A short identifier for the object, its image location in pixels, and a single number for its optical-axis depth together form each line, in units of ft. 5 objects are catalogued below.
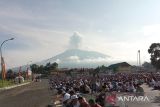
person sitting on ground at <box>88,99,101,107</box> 15.35
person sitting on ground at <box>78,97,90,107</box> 15.86
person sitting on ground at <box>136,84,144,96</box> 30.05
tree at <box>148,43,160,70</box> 143.83
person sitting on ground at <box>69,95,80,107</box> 17.69
